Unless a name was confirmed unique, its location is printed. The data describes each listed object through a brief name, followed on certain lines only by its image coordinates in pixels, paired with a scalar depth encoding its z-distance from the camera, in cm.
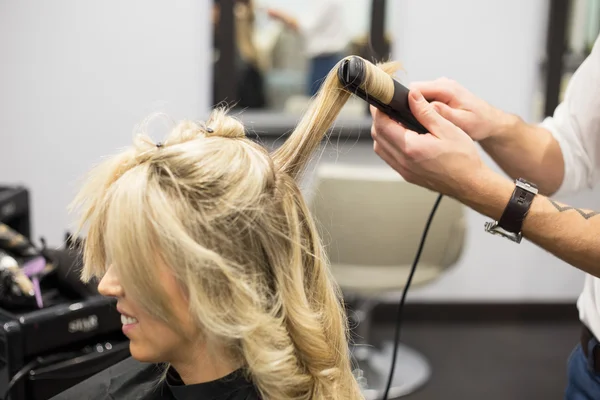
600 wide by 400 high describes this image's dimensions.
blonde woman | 88
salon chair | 244
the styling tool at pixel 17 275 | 139
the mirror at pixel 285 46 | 291
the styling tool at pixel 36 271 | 140
